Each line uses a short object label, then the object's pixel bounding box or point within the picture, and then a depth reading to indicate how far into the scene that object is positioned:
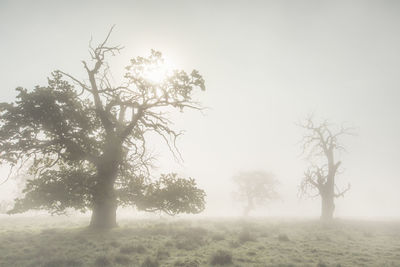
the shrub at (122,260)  9.38
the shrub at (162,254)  10.14
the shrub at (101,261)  9.07
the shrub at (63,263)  8.77
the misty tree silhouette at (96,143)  13.22
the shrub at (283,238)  14.87
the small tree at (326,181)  28.44
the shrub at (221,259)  9.55
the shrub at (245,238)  14.06
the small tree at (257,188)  54.88
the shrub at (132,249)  10.89
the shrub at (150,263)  8.96
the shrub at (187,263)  9.20
